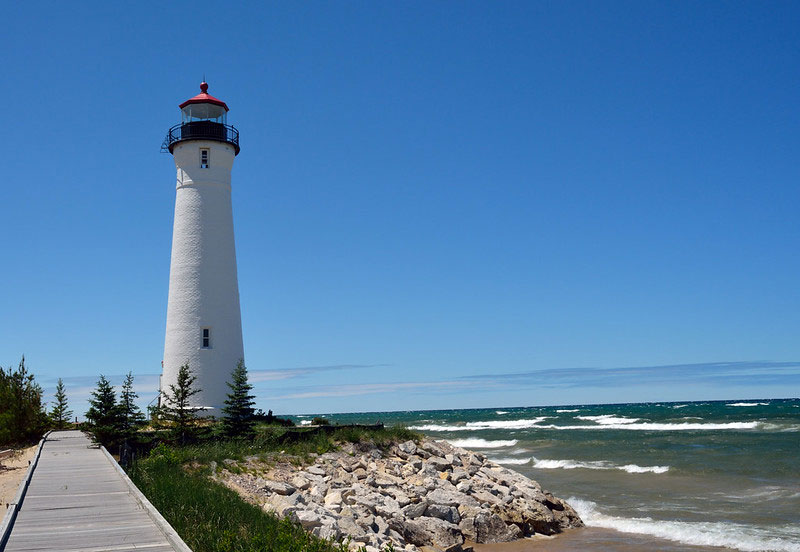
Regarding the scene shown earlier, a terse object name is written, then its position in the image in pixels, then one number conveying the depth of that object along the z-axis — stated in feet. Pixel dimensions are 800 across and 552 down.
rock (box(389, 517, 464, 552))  42.14
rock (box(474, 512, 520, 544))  45.44
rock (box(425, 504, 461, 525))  45.16
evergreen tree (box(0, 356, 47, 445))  63.82
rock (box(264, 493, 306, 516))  39.55
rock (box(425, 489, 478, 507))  47.14
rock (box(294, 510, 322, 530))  36.99
